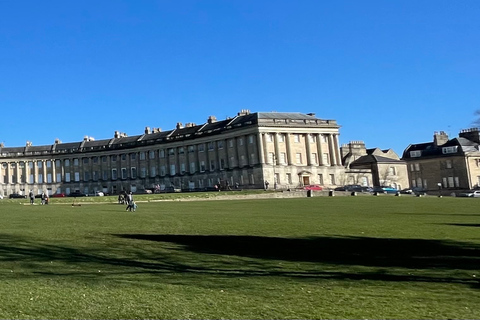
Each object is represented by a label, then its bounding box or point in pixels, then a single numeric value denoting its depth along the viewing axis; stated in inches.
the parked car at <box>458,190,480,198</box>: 2928.4
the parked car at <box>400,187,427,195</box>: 3736.5
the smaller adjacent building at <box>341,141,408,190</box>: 3878.0
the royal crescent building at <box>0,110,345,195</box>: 3656.5
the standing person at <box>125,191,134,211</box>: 1365.7
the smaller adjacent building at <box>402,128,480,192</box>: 3791.1
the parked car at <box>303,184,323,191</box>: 3223.2
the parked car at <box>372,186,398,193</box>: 3046.3
